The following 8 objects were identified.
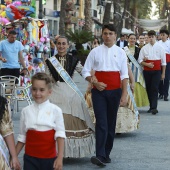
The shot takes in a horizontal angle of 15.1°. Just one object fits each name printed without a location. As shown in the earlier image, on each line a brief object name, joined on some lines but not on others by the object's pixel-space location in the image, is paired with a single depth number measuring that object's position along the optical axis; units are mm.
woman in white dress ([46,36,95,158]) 7973
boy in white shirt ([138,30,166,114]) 13703
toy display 16906
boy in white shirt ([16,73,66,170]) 5137
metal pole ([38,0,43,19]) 29500
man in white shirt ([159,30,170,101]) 17203
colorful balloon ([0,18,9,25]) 16719
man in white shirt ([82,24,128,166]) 7871
